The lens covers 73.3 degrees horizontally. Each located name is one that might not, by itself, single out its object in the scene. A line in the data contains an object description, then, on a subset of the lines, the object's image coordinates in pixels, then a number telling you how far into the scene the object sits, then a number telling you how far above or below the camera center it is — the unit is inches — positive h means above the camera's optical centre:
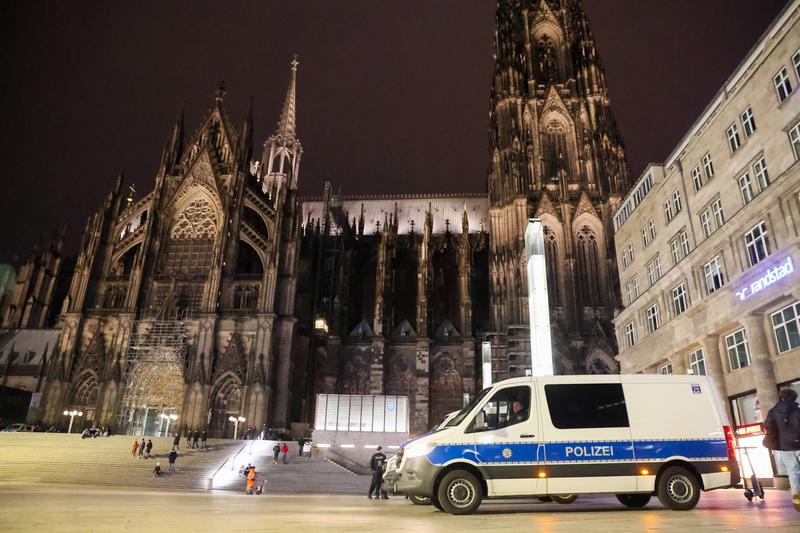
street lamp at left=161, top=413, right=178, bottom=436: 1478.8 +67.4
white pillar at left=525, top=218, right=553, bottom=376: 674.8 +180.4
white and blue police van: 330.6 +5.3
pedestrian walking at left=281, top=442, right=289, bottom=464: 1045.5 -8.1
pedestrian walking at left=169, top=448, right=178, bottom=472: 938.7 -21.6
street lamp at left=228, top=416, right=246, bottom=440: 1393.7 +63.2
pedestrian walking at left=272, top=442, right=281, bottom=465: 1028.5 -8.5
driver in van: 340.5 +23.6
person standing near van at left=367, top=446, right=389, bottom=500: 579.5 -21.7
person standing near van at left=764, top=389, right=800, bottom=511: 290.8 +14.5
